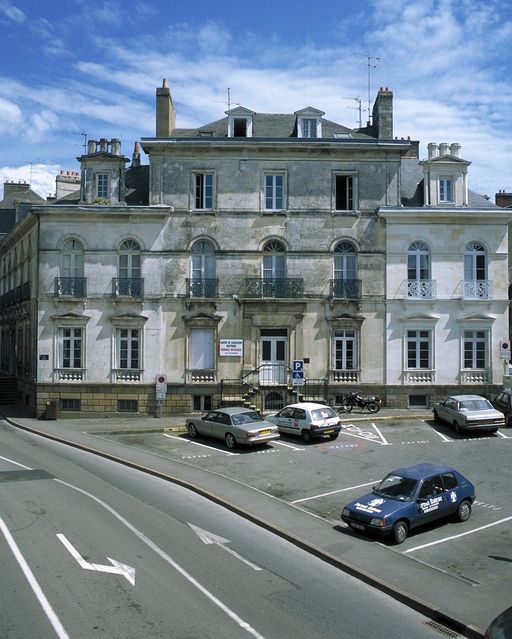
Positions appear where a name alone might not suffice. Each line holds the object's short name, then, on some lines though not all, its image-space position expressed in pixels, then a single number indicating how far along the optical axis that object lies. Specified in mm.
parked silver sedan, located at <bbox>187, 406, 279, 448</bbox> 22141
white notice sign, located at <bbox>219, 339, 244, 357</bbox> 29688
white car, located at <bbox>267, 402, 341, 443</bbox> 23203
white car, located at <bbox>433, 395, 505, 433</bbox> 23641
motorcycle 28703
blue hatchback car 13094
